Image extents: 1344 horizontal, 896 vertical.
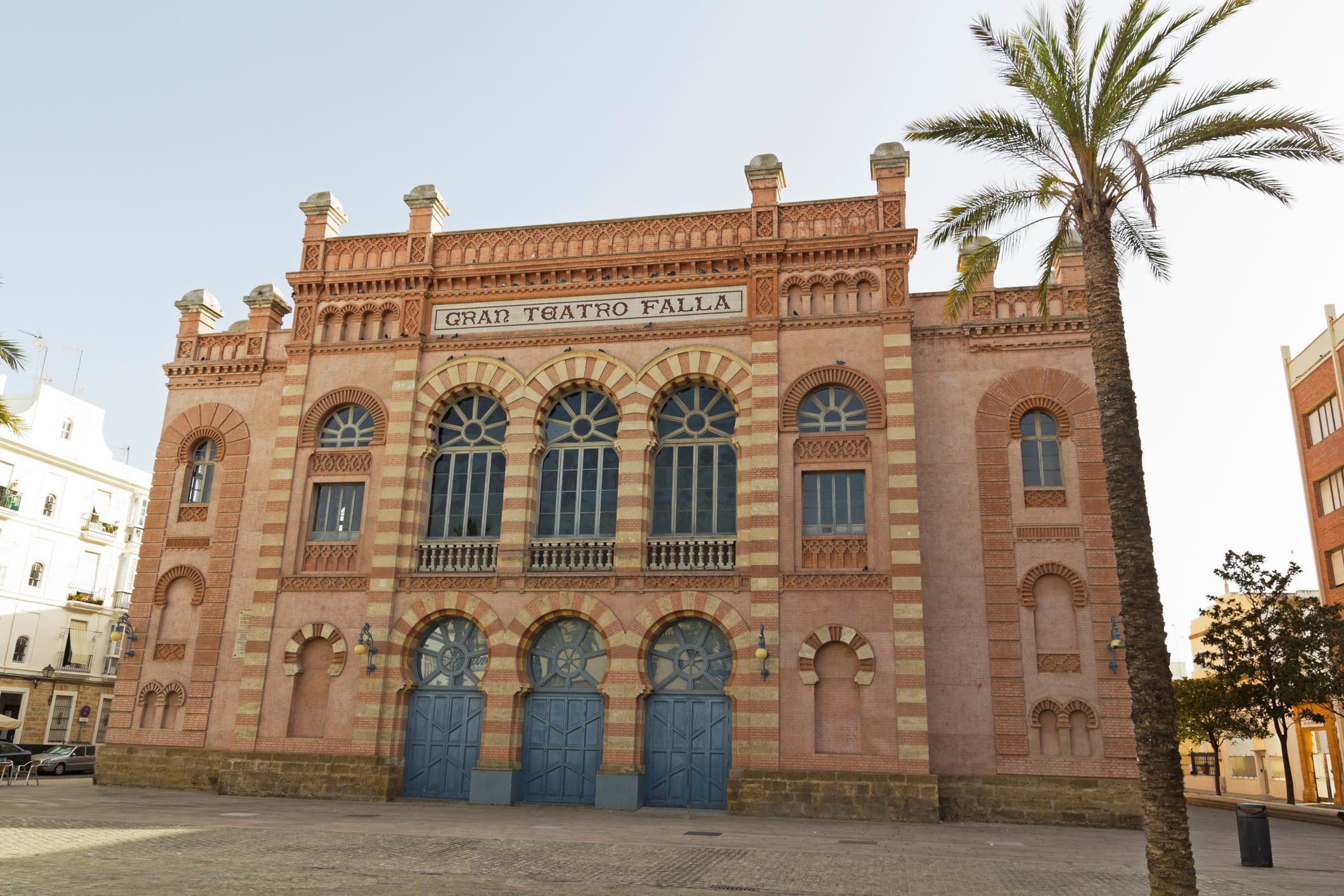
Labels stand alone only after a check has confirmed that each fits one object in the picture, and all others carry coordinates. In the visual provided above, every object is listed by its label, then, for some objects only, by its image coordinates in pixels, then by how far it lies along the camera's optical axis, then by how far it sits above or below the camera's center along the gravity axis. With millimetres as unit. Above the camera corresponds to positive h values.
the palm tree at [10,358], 17719 +6203
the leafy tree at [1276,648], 28734 +2918
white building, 40219 +6392
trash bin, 15203 -1311
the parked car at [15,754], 32750 -1134
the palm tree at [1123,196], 11570 +8284
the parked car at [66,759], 33688 -1306
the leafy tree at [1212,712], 31075 +1219
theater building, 21500 +4336
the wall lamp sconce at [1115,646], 21109 +2048
